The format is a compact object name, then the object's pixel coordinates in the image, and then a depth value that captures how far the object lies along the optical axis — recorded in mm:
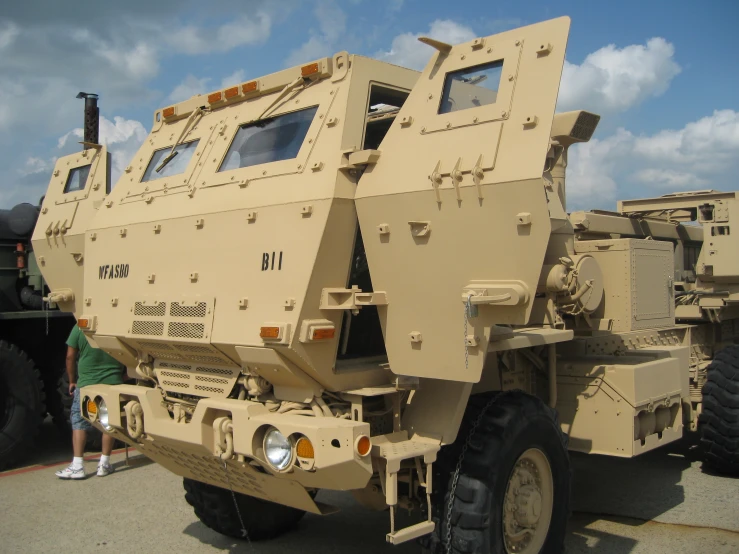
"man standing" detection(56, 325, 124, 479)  7457
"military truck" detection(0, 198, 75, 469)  8648
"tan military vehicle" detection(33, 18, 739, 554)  4141
